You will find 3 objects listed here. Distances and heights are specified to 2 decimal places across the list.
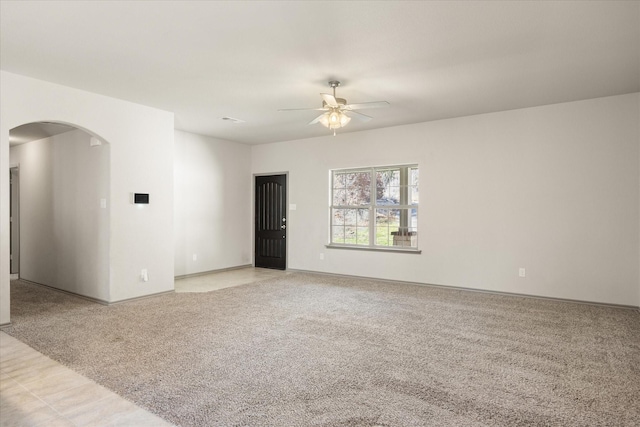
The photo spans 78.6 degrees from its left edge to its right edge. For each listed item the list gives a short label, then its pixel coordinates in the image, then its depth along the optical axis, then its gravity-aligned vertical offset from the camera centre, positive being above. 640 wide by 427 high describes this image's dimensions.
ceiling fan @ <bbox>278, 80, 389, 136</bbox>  4.10 +1.13
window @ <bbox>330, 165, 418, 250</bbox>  6.52 +0.11
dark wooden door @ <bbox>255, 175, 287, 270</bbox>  7.96 -0.17
